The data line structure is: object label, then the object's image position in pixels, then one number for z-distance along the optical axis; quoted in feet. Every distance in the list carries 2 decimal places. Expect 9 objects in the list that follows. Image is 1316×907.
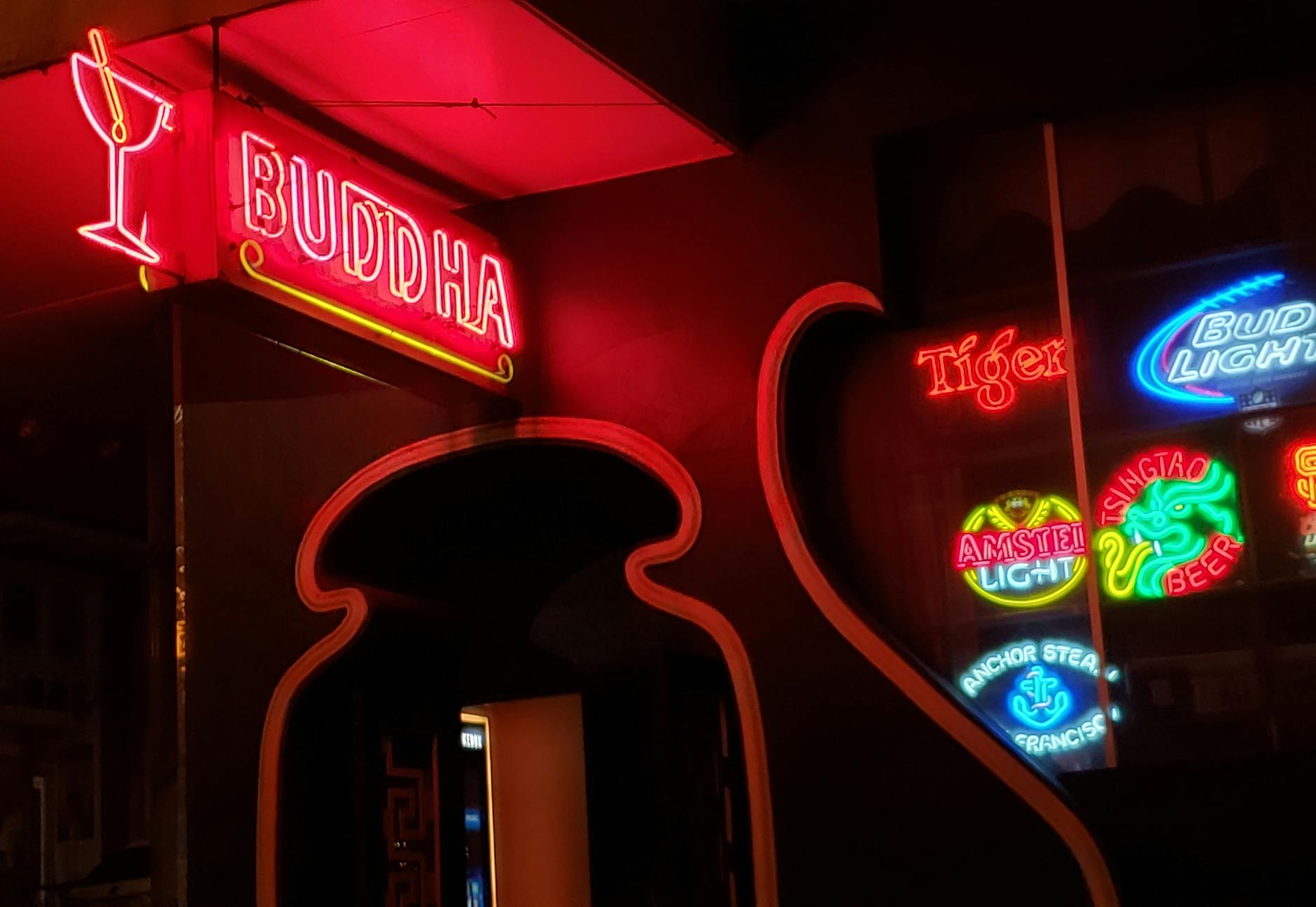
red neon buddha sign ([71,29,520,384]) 20.03
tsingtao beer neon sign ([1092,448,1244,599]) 22.40
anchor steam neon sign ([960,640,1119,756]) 22.76
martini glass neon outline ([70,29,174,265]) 19.38
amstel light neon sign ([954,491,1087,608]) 23.18
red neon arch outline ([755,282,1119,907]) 21.84
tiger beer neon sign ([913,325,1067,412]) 23.99
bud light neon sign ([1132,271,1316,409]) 22.68
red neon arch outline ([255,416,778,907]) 23.84
